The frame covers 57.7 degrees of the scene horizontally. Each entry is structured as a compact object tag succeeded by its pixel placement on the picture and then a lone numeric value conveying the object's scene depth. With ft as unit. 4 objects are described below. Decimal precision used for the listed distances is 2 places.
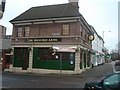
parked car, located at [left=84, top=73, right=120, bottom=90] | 12.47
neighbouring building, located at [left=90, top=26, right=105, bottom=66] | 79.25
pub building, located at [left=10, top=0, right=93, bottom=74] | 47.76
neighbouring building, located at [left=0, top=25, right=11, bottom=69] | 57.34
